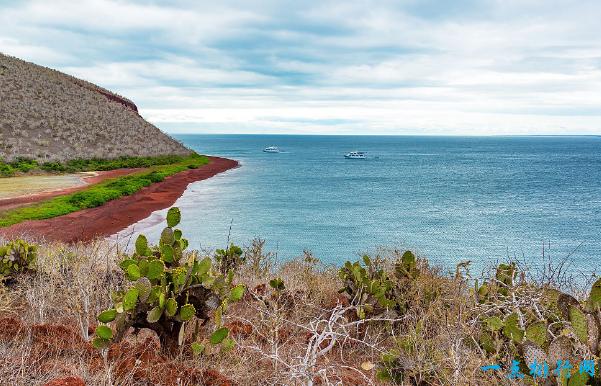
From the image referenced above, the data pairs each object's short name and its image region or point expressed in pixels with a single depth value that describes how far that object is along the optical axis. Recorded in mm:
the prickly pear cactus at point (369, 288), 7184
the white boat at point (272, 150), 129300
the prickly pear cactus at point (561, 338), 3504
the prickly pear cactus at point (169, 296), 5152
